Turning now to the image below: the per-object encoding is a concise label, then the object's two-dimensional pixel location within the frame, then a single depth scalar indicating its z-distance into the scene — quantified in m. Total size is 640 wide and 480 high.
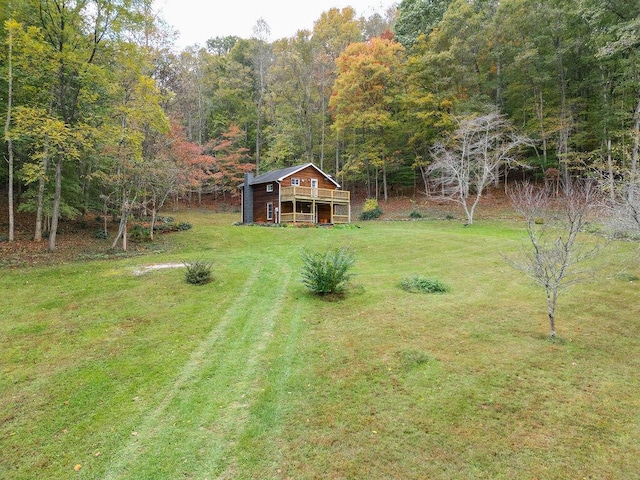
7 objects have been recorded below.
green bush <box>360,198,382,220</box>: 29.94
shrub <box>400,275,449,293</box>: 9.46
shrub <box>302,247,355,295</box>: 8.92
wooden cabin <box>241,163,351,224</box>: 26.30
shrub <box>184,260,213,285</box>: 9.95
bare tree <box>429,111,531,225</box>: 22.95
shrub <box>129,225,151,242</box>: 18.80
